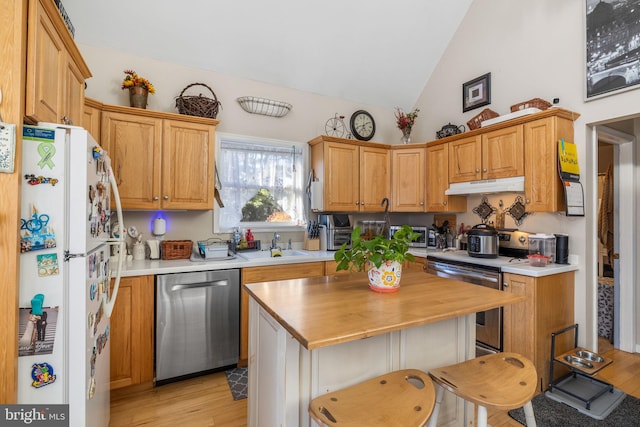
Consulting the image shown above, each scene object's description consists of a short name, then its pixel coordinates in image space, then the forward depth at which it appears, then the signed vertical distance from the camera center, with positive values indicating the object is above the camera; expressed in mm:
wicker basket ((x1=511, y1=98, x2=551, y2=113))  2717 +1000
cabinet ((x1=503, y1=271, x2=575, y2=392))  2299 -781
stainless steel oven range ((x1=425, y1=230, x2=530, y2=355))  2561 -489
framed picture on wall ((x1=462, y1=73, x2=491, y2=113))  3377 +1400
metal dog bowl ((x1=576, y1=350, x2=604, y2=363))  2367 -1093
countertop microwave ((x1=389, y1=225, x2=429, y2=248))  3673 -221
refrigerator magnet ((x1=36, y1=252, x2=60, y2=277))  1207 -202
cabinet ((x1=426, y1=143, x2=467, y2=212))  3463 +372
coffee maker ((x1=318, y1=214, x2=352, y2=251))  3383 -165
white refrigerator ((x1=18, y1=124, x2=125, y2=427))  1185 -231
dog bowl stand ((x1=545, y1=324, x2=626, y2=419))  2123 -1292
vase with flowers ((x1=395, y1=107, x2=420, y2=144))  3785 +1129
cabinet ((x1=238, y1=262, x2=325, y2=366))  2619 -550
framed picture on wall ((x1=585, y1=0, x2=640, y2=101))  2328 +1345
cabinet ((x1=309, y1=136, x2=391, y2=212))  3418 +495
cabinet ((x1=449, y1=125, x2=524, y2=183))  2762 +590
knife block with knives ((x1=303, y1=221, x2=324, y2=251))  3418 -249
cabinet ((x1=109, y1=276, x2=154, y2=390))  2199 -870
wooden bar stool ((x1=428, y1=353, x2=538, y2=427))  1145 -674
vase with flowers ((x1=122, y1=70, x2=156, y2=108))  2600 +1073
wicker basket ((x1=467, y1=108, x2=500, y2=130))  3155 +1025
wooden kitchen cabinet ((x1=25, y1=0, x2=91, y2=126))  1213 +687
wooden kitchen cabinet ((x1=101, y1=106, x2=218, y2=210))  2475 +490
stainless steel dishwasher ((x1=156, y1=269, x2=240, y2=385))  2336 -857
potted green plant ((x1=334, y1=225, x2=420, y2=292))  1504 -199
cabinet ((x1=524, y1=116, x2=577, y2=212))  2508 +448
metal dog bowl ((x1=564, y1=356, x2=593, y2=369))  2283 -1098
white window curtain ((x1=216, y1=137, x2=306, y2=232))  3268 +416
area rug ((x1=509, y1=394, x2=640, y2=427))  1962 -1325
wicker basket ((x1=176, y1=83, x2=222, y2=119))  2771 +990
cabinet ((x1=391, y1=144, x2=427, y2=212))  3680 +451
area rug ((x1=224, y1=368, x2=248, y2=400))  2288 -1331
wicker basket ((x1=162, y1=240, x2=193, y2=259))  2707 -309
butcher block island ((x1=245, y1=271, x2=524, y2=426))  1156 -562
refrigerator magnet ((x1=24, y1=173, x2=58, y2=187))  1187 +134
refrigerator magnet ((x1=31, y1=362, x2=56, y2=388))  1190 -632
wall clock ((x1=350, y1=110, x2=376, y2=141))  3924 +1171
